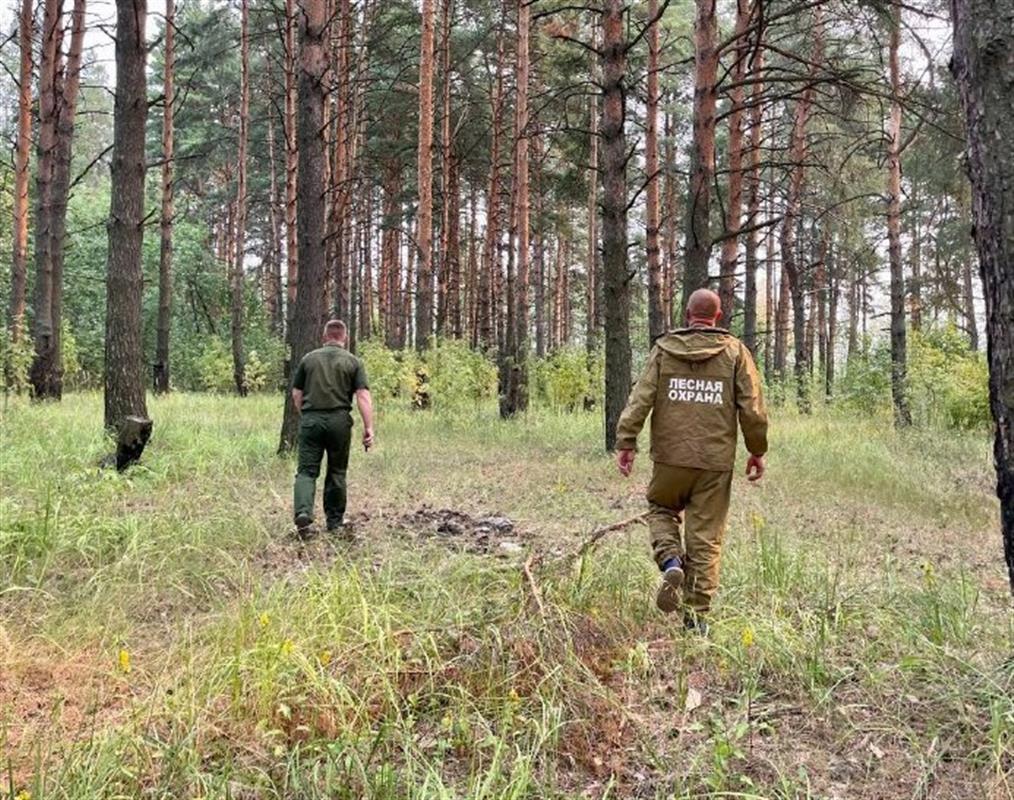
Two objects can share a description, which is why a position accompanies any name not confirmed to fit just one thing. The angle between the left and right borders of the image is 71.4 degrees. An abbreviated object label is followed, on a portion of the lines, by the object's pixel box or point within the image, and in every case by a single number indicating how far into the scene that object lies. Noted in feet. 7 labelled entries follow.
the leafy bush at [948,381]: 44.34
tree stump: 25.29
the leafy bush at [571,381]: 59.16
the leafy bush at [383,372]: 50.55
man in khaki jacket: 13.55
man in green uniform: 20.17
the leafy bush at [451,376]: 46.24
